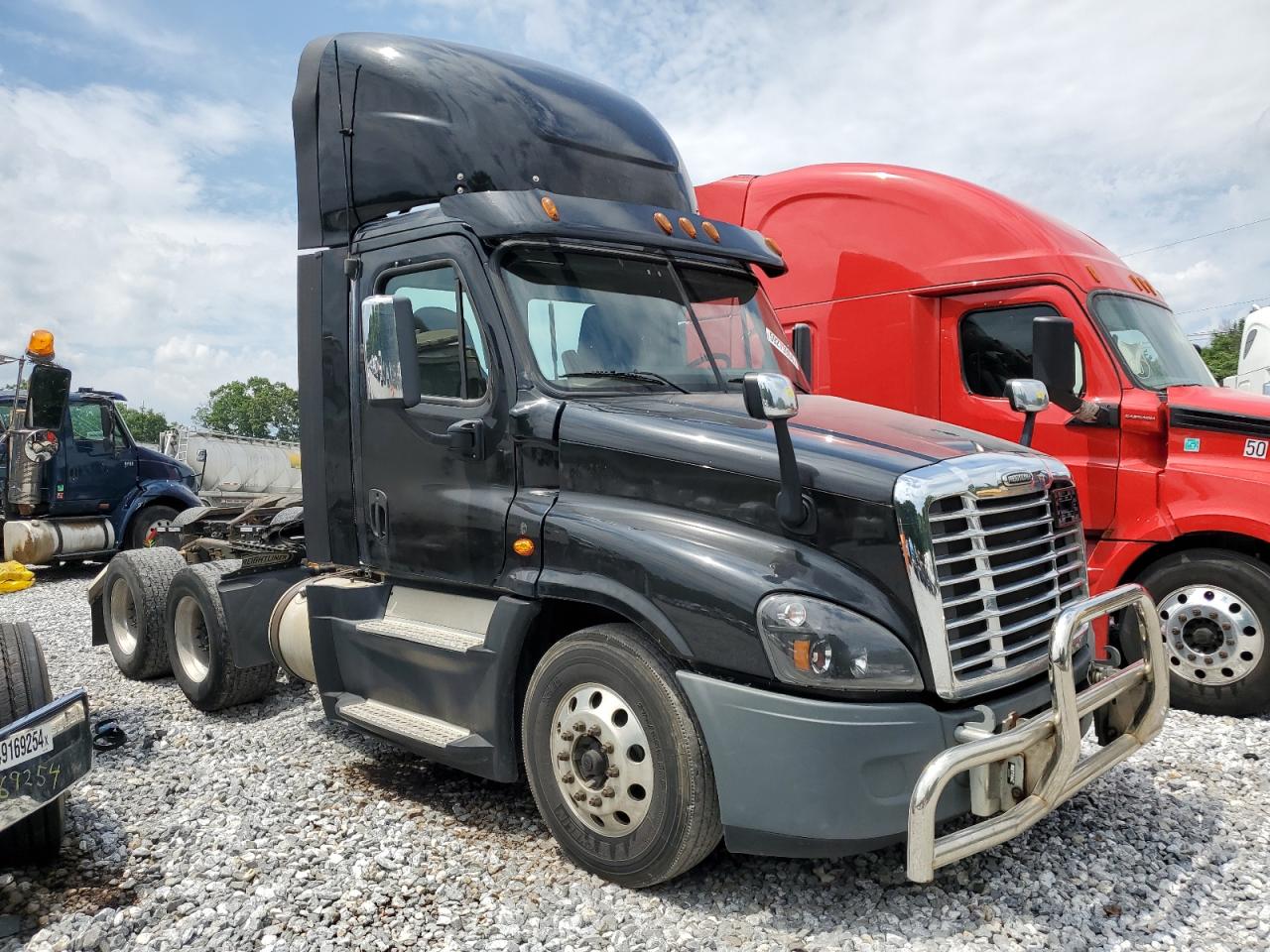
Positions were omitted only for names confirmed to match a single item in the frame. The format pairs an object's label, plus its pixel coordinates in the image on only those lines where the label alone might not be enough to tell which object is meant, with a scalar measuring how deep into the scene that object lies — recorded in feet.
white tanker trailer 67.26
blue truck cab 43.27
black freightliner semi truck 10.53
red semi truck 18.86
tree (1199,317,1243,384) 116.78
